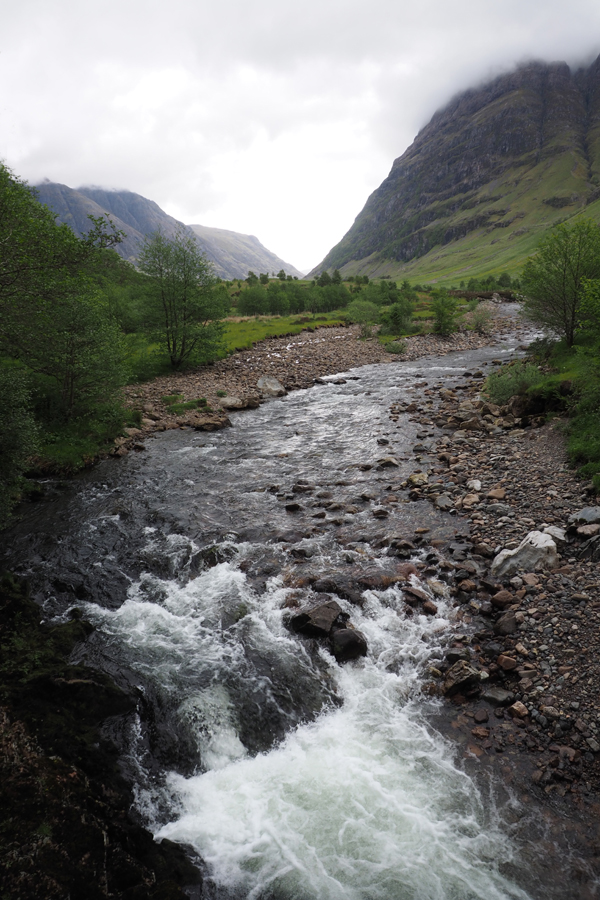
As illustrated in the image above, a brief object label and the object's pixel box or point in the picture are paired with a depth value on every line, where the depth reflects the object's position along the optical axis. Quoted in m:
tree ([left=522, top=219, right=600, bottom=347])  28.08
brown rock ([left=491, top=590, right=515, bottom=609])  10.65
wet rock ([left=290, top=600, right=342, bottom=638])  10.80
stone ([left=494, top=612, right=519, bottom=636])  9.88
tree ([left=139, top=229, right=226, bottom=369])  37.95
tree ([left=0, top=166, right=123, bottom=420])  14.32
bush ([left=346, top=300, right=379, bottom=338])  69.00
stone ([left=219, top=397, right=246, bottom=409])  31.69
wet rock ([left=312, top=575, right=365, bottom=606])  11.77
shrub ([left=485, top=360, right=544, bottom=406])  24.52
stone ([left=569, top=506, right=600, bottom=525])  12.23
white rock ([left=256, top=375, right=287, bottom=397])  36.41
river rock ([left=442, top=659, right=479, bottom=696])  8.98
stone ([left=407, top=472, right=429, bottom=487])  17.80
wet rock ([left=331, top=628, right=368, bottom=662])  10.23
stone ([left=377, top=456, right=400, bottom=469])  20.17
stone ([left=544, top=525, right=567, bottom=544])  12.00
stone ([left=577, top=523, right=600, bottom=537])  11.62
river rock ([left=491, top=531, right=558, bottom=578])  11.30
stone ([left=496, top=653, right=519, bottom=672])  9.03
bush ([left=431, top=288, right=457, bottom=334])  65.69
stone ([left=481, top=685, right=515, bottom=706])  8.55
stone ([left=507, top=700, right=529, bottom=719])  8.20
